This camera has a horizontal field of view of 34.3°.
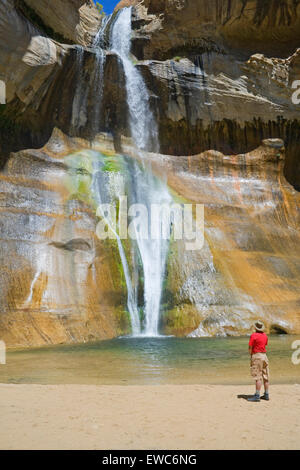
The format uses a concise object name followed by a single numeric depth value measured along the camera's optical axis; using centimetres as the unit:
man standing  714
